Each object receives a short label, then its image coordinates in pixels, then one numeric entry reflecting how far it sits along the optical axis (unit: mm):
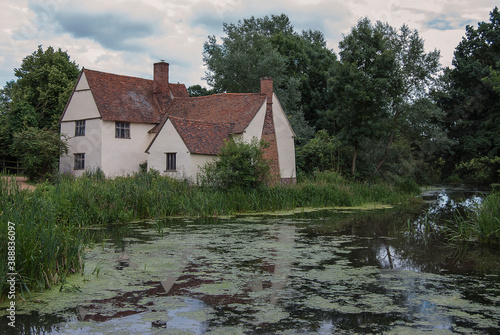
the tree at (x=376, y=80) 32125
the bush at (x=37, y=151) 28206
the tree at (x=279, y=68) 41219
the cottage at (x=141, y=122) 29766
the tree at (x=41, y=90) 37156
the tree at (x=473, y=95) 37469
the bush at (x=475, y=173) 34156
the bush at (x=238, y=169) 19984
